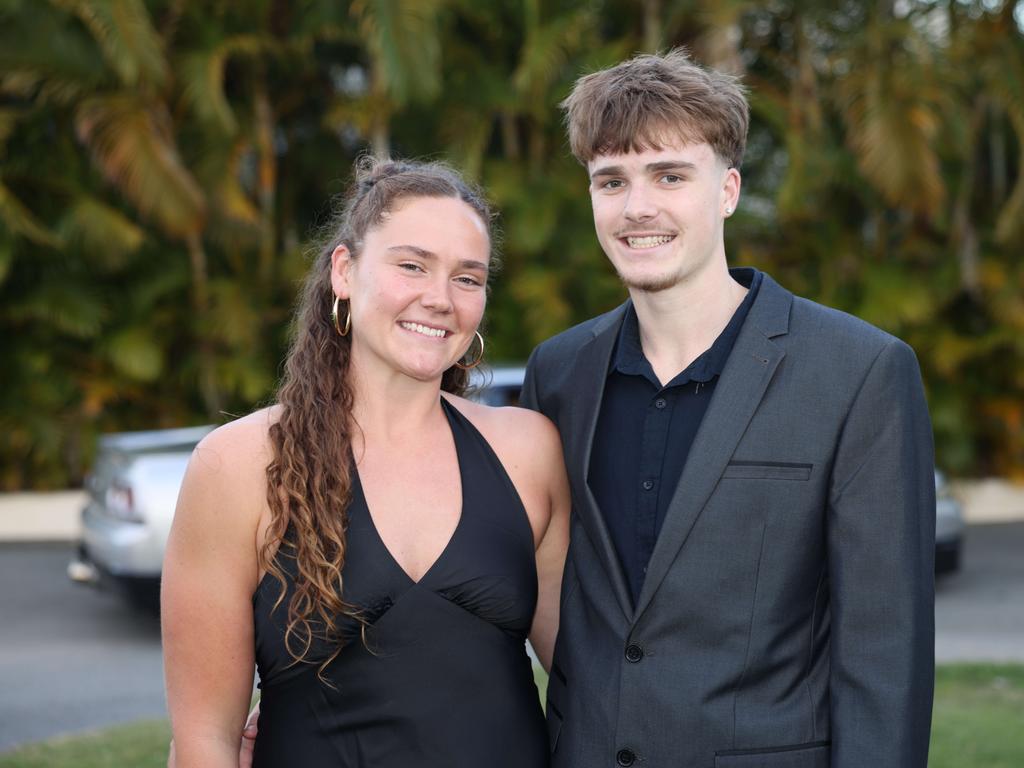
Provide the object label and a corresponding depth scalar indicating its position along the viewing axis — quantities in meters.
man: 2.38
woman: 2.54
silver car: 7.12
